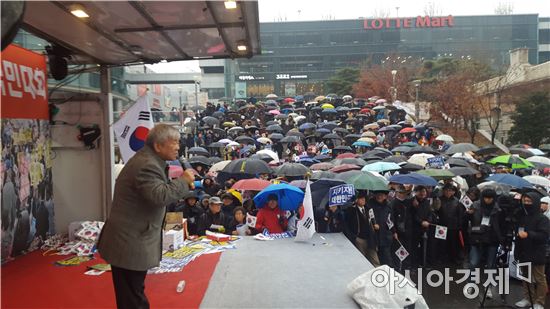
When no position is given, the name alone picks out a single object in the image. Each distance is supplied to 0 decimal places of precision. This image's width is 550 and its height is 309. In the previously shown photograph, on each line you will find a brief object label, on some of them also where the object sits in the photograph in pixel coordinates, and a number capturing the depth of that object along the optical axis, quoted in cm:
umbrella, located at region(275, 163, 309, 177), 946
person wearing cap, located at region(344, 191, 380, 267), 712
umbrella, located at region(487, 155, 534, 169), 1123
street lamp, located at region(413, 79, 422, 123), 2942
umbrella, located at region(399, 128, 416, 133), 2091
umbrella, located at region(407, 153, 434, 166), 1174
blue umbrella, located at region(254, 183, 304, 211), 658
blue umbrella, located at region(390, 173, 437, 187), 764
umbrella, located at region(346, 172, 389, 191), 733
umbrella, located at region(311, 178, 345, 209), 704
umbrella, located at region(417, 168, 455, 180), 858
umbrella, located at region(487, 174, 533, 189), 817
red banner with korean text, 505
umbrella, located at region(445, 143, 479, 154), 1411
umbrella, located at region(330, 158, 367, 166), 1136
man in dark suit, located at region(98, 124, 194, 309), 300
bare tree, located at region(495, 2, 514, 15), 7188
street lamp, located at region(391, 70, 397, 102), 3653
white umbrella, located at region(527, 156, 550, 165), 1277
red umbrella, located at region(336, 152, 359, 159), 1261
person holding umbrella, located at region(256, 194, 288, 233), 654
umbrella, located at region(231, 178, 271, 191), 802
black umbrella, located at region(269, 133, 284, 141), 1912
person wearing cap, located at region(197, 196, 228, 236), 699
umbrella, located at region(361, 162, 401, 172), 1011
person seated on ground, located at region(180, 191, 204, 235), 708
